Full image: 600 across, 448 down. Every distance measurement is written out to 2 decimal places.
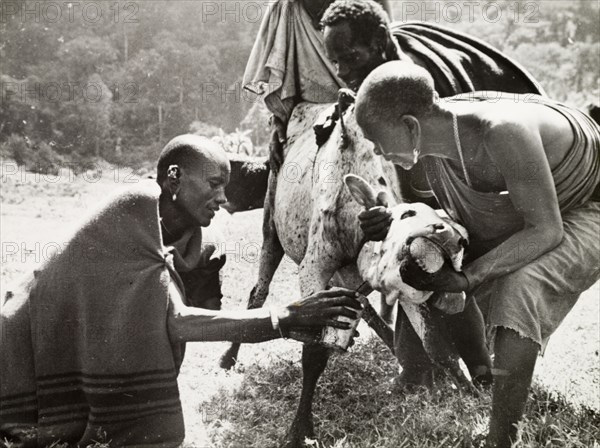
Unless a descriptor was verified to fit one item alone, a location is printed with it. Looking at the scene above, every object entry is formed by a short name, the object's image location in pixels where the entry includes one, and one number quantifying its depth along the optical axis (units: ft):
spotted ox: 11.85
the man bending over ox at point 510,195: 9.37
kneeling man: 10.69
